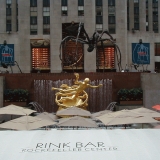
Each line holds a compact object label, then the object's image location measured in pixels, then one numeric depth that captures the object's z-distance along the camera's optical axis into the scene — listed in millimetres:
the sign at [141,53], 40969
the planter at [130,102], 25312
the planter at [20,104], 25188
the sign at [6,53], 40375
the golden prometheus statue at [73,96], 22141
